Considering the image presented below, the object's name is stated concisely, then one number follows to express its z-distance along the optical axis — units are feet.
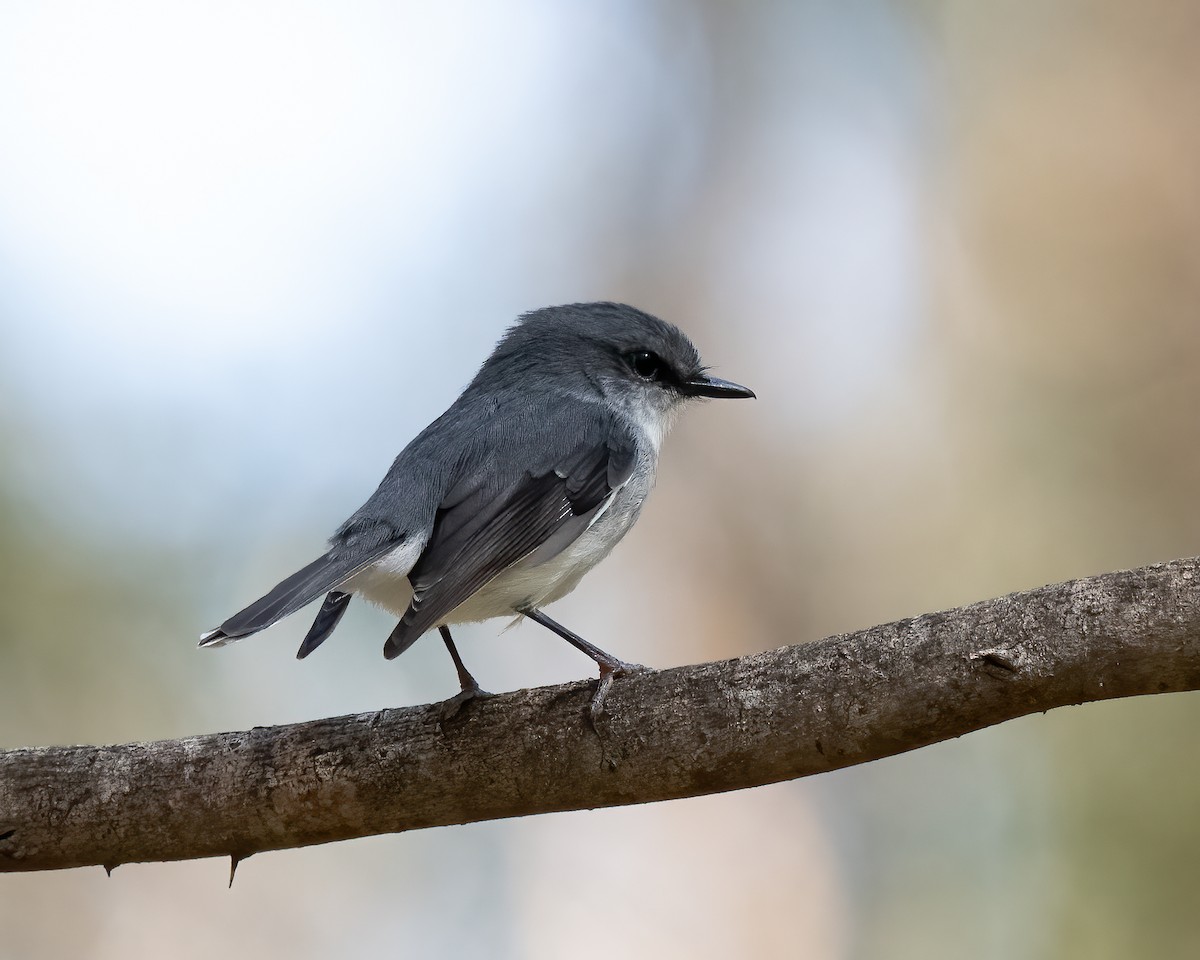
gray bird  22.99
